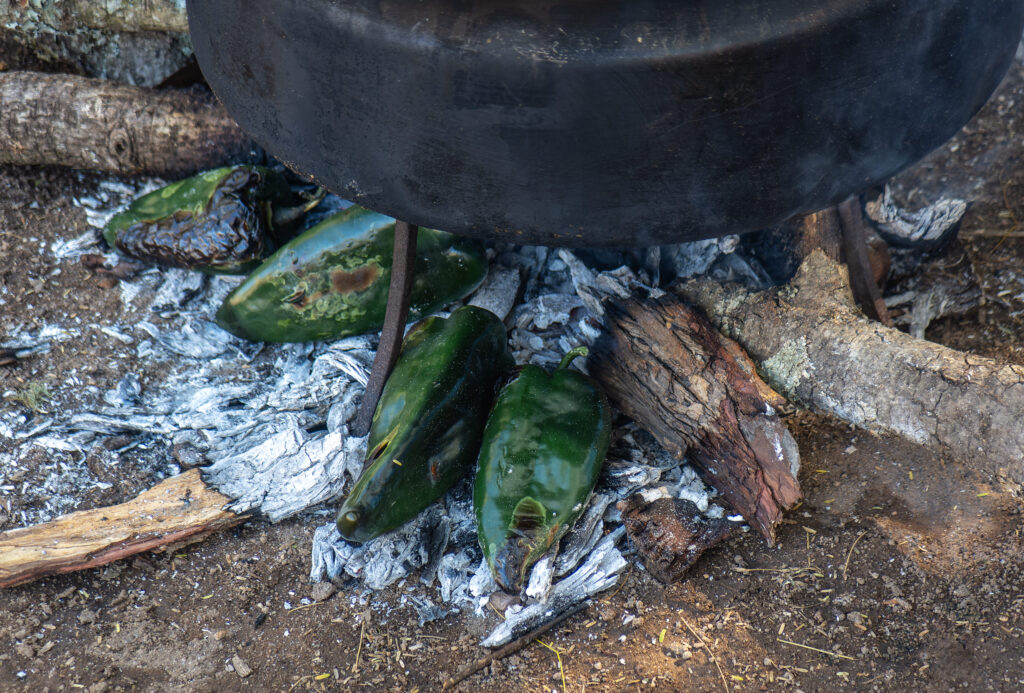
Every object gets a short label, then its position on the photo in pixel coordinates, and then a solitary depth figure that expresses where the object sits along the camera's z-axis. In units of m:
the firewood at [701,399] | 2.02
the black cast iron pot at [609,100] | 1.33
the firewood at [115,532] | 2.02
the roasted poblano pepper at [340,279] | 2.46
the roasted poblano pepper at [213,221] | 2.67
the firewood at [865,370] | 1.92
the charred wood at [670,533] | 1.96
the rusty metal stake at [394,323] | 2.13
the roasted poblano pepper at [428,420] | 2.00
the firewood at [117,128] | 2.97
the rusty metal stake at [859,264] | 2.44
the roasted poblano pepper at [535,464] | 1.93
